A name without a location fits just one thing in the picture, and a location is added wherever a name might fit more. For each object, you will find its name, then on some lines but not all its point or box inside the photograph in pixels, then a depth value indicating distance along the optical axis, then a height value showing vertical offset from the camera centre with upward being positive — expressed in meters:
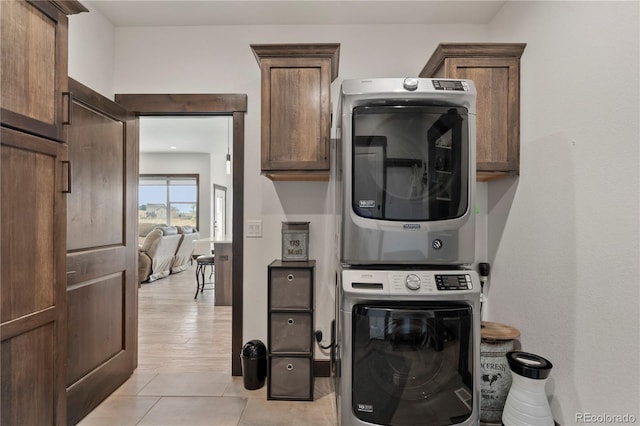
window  8.62 +0.26
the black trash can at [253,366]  2.29 -1.09
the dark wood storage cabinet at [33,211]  1.18 -0.01
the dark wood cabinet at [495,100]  1.97 +0.69
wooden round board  1.85 -0.69
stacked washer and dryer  1.56 -0.20
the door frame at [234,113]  2.50 +0.75
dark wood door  1.90 -0.27
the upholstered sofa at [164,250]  5.80 -0.79
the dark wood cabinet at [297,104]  2.05 +0.67
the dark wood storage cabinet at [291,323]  2.08 -0.71
